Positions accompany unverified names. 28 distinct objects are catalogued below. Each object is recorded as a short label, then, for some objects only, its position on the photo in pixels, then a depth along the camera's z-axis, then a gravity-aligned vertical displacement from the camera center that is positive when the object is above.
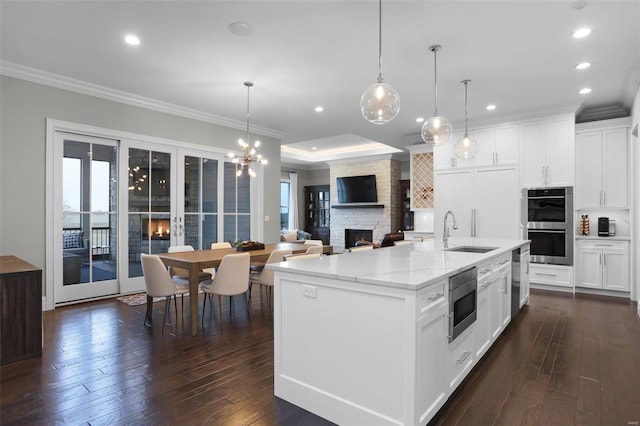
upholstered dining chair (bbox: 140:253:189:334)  3.45 -0.65
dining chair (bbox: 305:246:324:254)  4.20 -0.43
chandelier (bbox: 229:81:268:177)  4.59 +0.77
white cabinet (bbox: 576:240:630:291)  5.10 -0.76
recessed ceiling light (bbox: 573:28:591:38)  3.15 +1.67
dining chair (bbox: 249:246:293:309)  3.95 -0.68
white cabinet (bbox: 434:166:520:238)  5.79 +0.24
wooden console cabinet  2.73 -0.79
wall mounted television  9.65 +0.71
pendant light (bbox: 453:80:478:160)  4.05 +0.78
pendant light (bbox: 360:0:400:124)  2.63 +0.86
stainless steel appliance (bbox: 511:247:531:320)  3.76 -0.75
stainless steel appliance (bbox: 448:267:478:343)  2.10 -0.57
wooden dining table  3.41 -0.48
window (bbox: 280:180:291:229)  11.56 +0.32
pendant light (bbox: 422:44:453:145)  3.46 +0.85
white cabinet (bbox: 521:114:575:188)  5.36 +0.98
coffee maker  5.35 -0.20
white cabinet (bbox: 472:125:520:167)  5.82 +1.18
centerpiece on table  4.23 -0.39
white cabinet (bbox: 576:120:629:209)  5.21 +0.74
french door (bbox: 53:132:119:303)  4.41 -0.04
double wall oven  5.34 -0.14
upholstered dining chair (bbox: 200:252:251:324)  3.51 -0.64
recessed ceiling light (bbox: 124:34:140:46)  3.28 +1.68
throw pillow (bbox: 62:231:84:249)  4.50 -0.33
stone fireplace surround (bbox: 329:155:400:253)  9.52 +0.31
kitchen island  1.74 -0.70
